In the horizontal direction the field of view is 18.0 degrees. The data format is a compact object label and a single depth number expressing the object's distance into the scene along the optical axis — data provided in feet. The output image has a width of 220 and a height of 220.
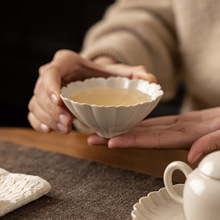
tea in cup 1.77
